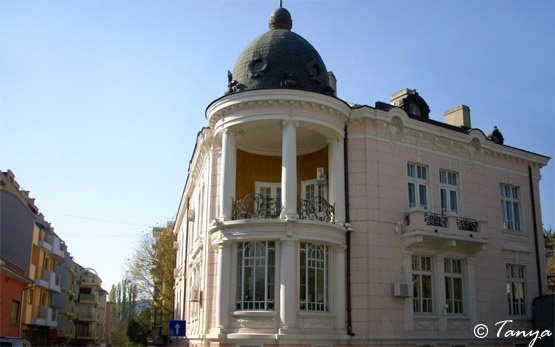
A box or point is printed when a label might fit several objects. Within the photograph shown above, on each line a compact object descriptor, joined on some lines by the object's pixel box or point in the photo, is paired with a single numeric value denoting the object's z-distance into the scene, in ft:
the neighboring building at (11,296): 86.63
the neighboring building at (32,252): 115.34
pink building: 63.62
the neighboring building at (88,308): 262.26
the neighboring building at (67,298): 192.97
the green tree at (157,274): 150.51
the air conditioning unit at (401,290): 67.00
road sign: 65.87
